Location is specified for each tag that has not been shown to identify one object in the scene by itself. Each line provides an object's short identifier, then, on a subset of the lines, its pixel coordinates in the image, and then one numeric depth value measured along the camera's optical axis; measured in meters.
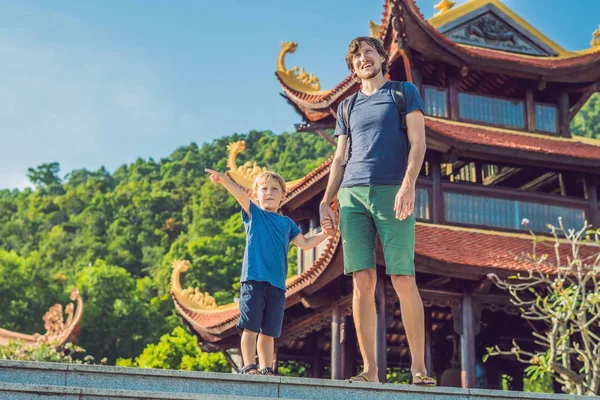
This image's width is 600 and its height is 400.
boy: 6.29
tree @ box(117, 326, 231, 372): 26.14
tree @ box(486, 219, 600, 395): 10.67
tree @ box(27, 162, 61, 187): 86.62
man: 5.66
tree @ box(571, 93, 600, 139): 63.09
